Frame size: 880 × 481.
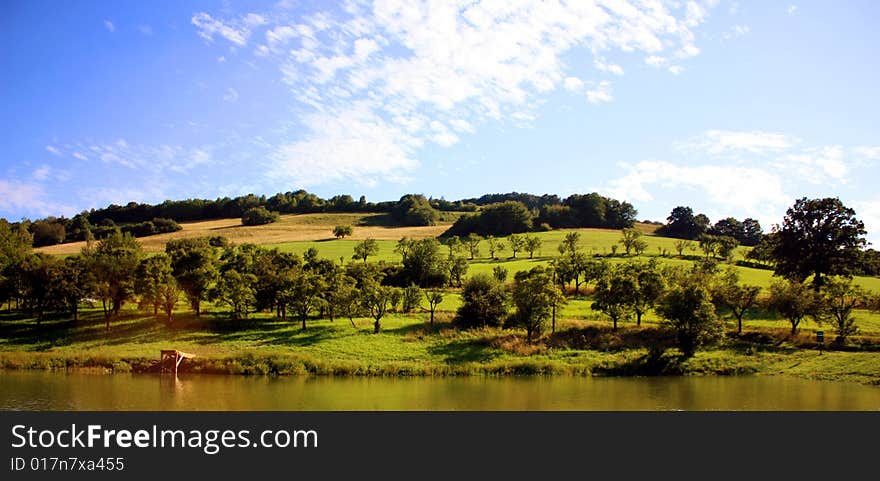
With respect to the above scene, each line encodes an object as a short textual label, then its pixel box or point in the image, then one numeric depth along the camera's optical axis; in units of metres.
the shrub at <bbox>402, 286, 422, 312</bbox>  66.56
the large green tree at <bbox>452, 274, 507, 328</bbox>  58.78
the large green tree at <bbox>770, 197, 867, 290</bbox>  69.06
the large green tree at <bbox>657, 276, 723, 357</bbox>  50.59
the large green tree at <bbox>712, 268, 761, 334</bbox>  58.50
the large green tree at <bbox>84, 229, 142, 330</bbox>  59.72
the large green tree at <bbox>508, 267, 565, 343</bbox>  53.91
